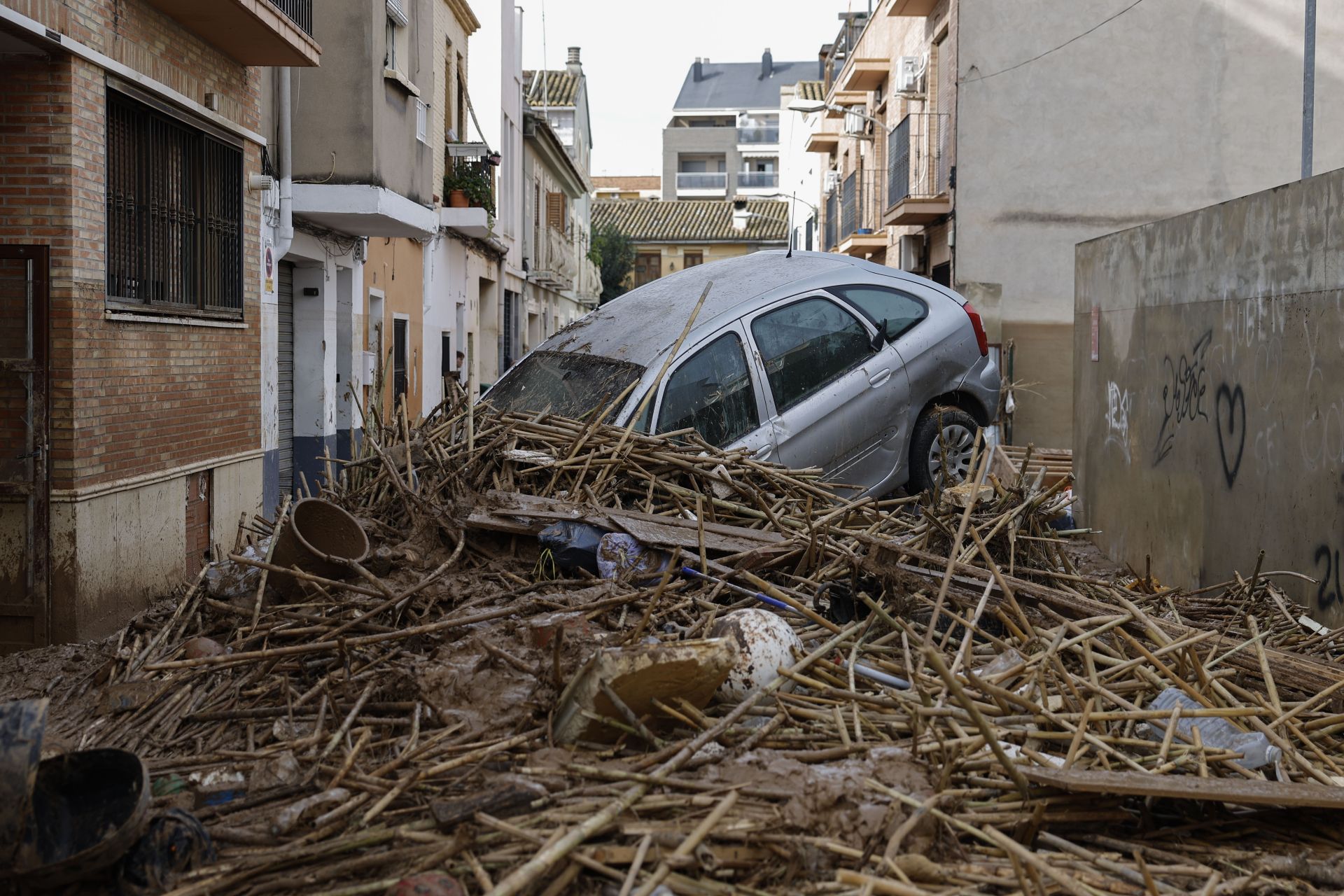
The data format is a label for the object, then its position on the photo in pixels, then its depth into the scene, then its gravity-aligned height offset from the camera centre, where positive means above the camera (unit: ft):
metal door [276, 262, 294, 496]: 47.80 -0.34
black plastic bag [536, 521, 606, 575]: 21.09 -2.89
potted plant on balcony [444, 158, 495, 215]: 68.39 +9.19
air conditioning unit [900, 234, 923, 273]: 81.92 +7.45
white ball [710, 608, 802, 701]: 16.35 -3.56
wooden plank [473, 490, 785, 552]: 21.67 -2.48
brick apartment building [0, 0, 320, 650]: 25.38 +1.34
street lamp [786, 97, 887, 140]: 95.19 +19.87
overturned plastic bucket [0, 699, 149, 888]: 12.20 -4.50
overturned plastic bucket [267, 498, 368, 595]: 21.08 -3.03
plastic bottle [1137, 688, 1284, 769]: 14.67 -4.16
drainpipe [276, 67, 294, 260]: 39.55 +5.18
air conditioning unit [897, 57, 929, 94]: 78.89 +17.86
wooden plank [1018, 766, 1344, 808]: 13.29 -4.22
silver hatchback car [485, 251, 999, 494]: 28.50 +0.02
